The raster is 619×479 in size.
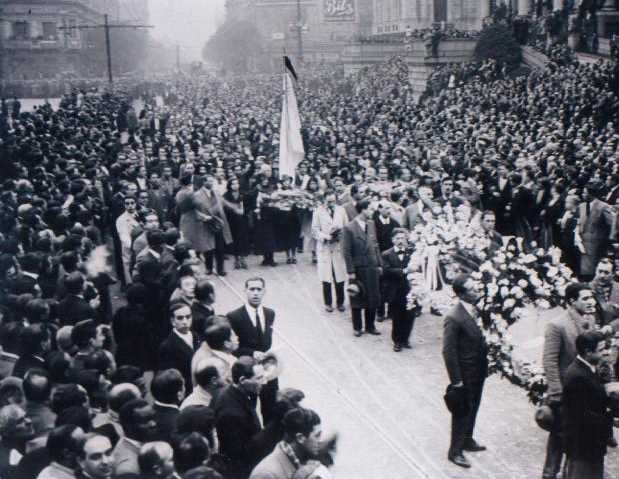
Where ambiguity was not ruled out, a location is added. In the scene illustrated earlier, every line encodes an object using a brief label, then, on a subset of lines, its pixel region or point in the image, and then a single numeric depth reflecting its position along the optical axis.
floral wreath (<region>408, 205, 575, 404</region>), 7.93
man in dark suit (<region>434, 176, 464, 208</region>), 11.05
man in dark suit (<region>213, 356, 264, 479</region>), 4.84
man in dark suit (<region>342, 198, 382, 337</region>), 10.02
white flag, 13.87
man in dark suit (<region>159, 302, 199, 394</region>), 6.18
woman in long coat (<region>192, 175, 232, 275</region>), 12.51
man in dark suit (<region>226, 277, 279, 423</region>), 6.62
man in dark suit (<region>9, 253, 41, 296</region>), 7.26
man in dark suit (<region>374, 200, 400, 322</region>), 10.65
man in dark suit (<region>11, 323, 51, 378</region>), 5.86
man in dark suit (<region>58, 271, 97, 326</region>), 6.71
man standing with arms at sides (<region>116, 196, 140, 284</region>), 10.50
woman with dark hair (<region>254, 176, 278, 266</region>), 13.80
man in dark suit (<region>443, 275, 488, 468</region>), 6.38
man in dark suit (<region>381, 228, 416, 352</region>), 9.73
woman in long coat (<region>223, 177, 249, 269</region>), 13.59
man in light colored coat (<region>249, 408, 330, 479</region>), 4.12
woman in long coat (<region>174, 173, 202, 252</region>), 12.35
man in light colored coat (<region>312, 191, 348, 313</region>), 11.25
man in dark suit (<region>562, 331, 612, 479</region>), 5.43
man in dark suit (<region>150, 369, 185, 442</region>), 4.81
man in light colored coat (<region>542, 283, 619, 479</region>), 6.01
